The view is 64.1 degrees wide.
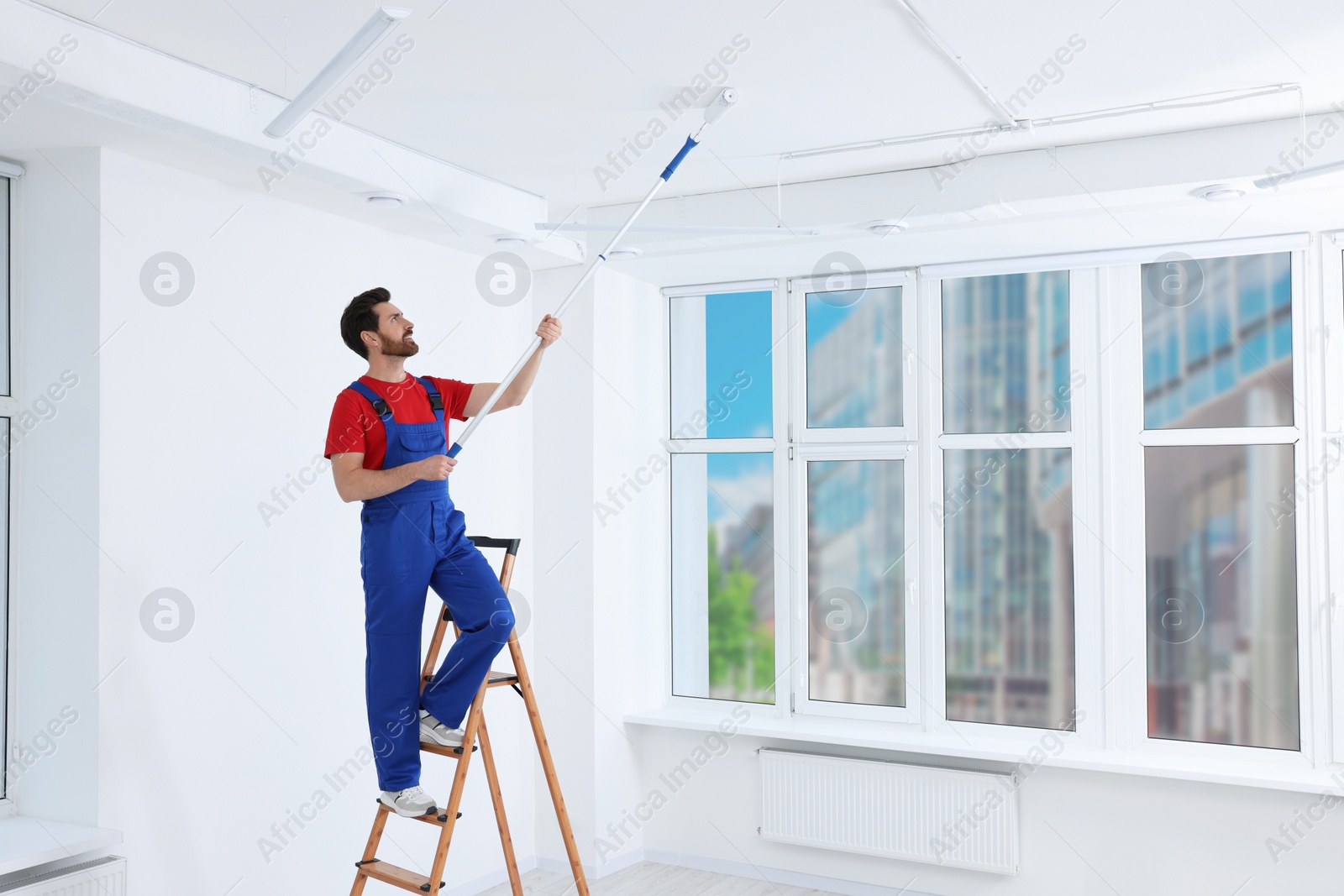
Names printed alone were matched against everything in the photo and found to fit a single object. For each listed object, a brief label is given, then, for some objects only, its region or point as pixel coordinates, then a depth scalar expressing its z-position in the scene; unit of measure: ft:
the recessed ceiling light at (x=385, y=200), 11.82
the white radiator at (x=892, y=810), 14.05
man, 9.87
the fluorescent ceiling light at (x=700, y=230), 12.51
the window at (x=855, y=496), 15.62
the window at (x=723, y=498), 16.65
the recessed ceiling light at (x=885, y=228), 13.00
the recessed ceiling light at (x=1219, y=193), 11.51
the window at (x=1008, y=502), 14.67
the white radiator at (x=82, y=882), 9.09
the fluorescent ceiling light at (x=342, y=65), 7.43
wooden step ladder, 9.88
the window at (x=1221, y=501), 13.53
